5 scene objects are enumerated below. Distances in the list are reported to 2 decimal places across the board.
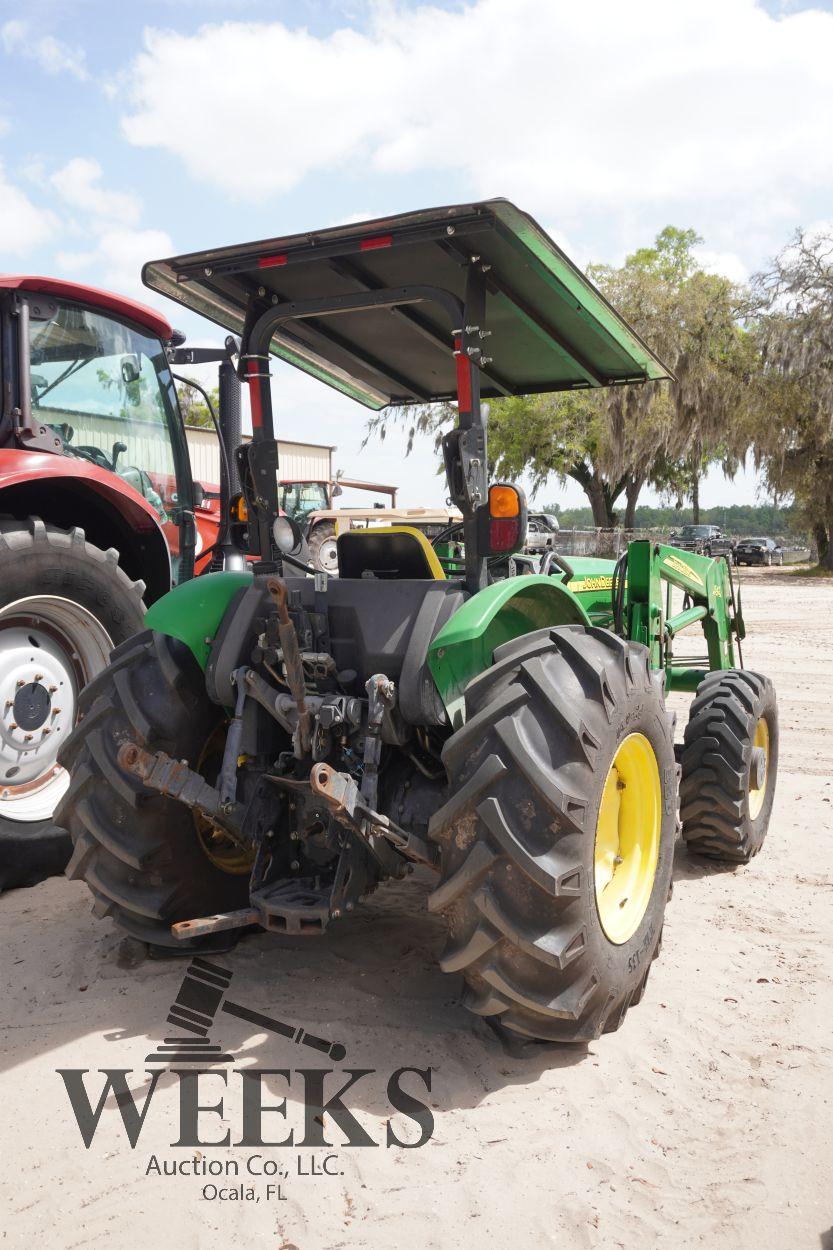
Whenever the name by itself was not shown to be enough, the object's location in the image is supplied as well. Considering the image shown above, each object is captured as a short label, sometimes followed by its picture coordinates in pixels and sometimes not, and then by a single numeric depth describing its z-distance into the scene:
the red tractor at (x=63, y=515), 4.70
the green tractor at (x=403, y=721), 2.82
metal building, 27.17
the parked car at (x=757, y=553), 35.19
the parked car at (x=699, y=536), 32.92
